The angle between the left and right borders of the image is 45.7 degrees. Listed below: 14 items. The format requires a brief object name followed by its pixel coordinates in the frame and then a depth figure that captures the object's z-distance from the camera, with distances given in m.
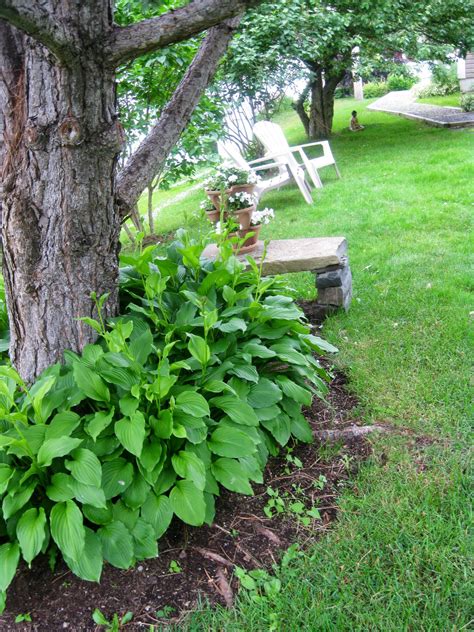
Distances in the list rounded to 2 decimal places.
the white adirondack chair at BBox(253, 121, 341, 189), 8.12
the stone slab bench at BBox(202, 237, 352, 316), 3.64
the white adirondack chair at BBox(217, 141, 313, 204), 7.02
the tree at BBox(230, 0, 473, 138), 8.82
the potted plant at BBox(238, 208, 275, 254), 4.21
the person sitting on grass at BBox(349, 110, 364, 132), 12.70
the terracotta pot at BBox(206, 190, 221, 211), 4.81
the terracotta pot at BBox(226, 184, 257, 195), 4.79
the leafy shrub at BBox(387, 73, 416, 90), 22.73
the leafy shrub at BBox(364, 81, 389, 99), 22.23
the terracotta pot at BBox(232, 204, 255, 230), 4.54
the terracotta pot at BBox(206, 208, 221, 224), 4.80
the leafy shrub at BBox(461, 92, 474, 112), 12.82
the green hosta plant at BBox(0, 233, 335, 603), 1.77
